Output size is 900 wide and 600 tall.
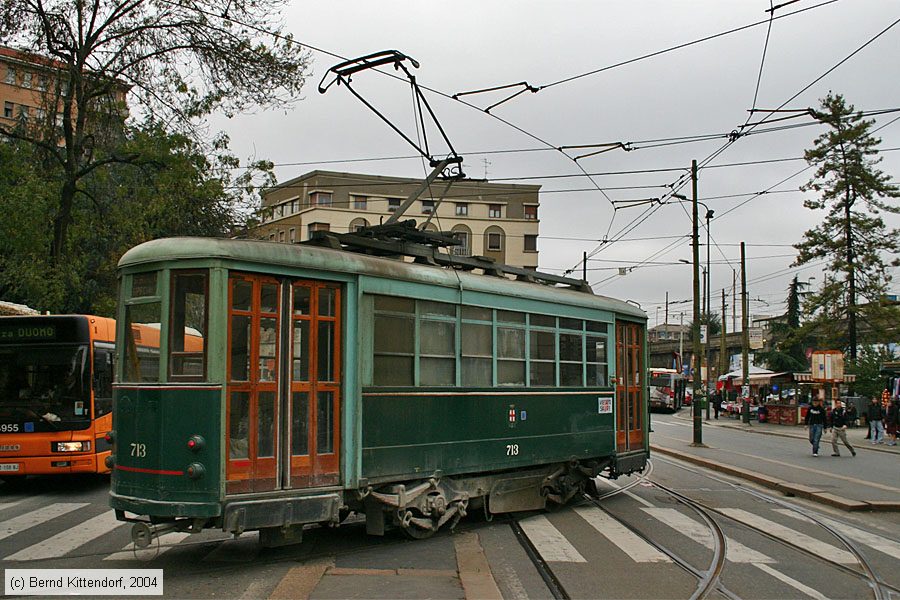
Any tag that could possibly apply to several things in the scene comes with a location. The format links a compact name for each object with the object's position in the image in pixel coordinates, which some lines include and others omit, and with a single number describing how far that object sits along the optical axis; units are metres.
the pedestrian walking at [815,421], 22.50
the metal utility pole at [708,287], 47.34
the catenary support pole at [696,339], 24.20
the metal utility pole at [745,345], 41.34
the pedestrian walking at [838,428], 22.41
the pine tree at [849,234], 40.00
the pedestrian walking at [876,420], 28.44
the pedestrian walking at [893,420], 28.05
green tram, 7.25
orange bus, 12.70
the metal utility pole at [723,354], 55.56
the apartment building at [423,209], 56.12
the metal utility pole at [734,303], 60.50
